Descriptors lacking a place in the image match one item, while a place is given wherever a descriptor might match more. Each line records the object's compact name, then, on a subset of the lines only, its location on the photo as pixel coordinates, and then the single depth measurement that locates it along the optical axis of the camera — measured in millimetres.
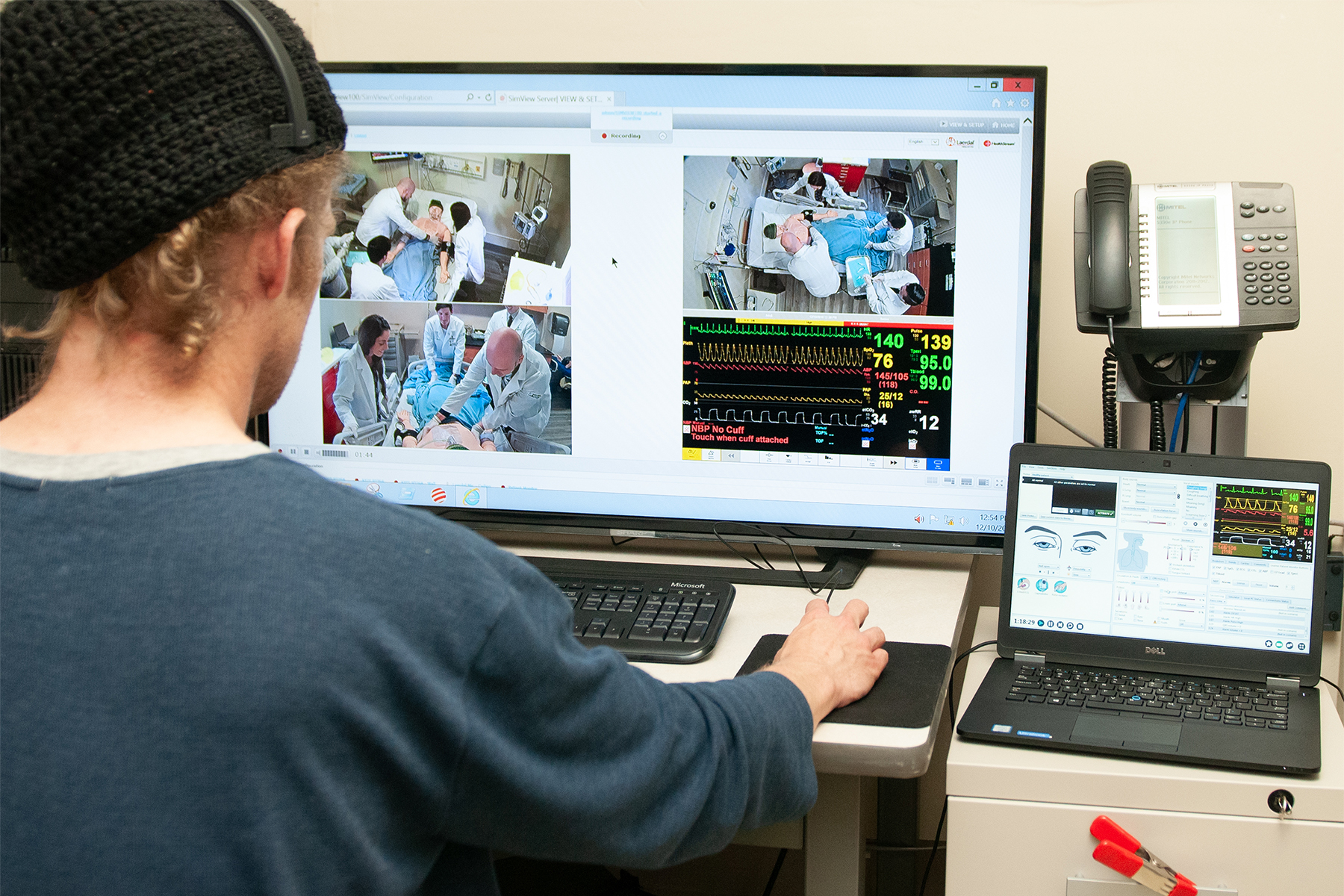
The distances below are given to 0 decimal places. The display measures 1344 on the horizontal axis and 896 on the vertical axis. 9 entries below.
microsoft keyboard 1068
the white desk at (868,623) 876
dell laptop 989
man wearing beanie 537
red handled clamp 860
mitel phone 1111
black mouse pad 914
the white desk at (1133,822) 863
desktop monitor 1257
